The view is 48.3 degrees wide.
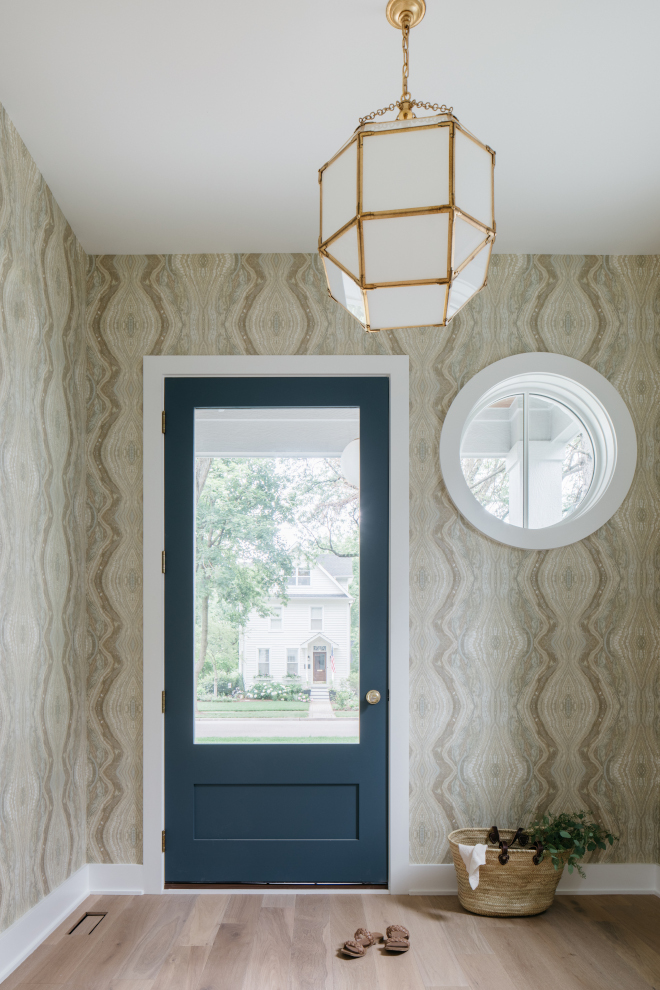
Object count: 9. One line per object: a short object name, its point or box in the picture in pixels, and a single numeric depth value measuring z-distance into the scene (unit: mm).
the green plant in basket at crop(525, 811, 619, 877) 2713
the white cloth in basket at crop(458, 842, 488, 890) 2666
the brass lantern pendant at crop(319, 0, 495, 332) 1352
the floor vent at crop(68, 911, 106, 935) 2629
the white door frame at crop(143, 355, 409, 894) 2984
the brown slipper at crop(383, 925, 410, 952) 2459
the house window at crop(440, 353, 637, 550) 3049
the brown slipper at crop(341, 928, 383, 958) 2434
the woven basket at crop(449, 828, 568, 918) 2688
